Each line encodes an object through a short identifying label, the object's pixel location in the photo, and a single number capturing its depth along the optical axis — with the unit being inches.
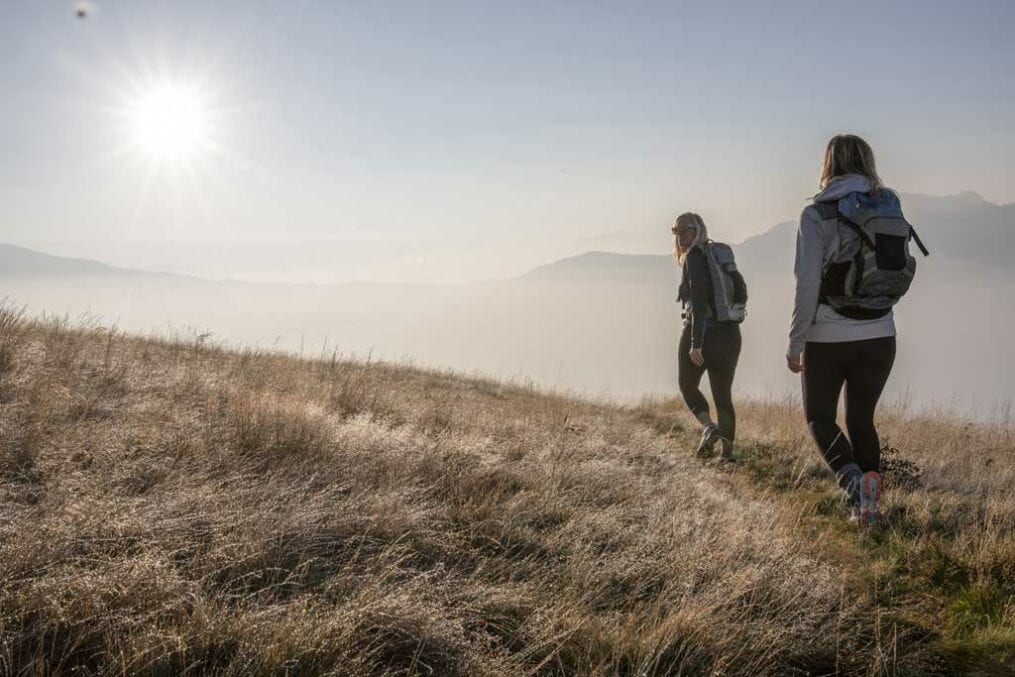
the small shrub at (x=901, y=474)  204.4
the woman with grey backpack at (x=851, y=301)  150.3
